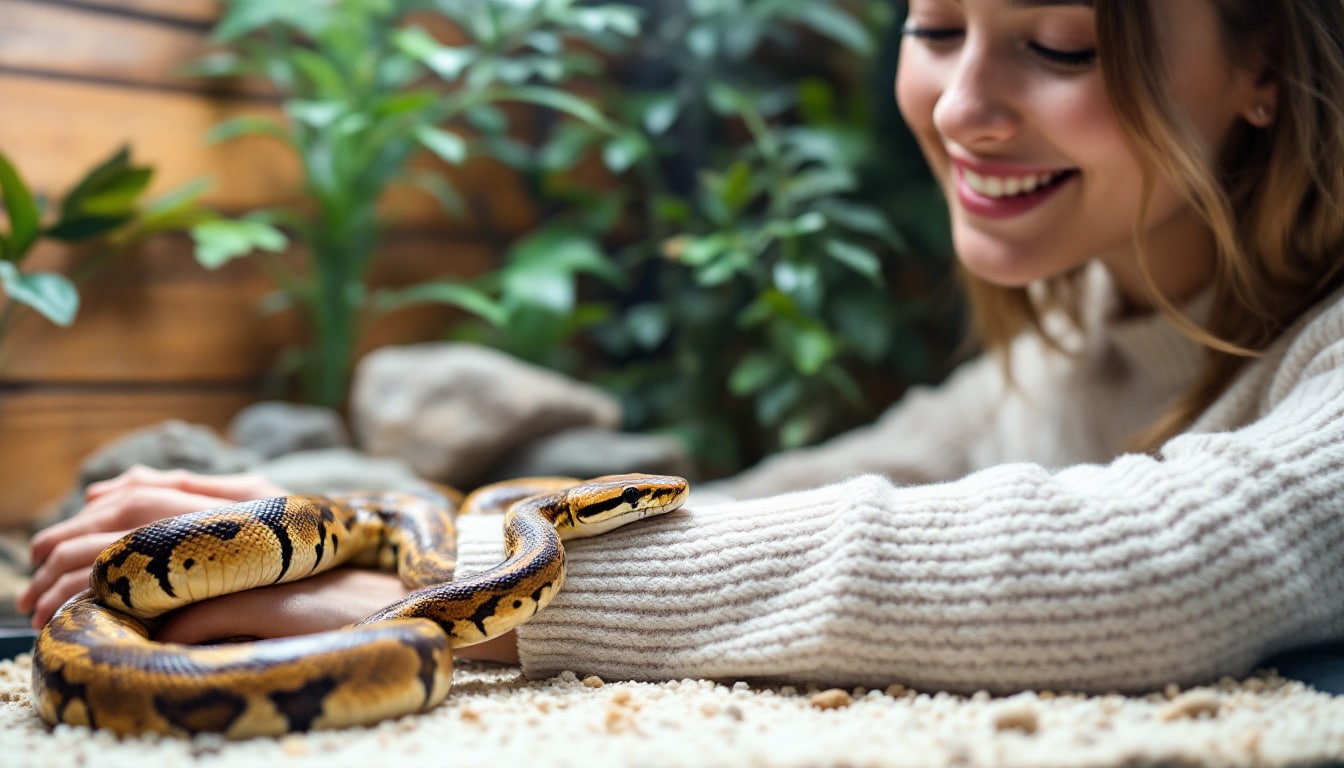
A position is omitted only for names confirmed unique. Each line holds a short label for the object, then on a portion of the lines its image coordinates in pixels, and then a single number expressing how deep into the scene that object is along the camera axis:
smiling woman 1.33
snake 1.16
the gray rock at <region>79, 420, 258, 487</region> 2.29
